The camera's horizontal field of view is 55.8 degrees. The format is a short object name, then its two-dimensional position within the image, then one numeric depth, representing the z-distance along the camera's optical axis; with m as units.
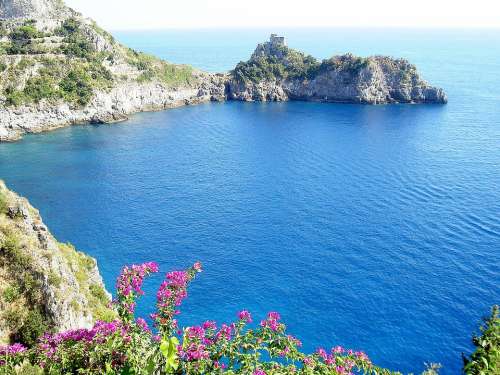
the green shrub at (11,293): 32.22
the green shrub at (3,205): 36.94
